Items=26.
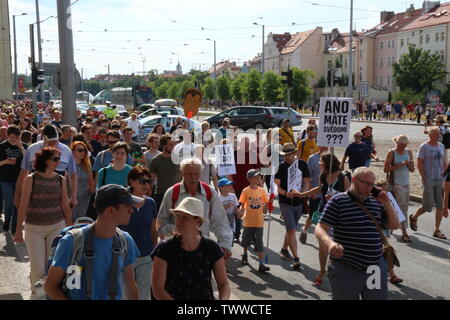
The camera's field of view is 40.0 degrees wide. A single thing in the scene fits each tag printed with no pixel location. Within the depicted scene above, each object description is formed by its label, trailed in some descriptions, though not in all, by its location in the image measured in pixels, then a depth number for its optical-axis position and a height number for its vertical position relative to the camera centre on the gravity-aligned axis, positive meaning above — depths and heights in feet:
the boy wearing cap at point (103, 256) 12.35 -3.49
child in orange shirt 28.09 -5.76
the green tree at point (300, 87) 249.14 -1.89
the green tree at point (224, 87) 335.88 -2.09
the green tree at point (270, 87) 261.44 -1.84
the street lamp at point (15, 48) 163.03 +9.82
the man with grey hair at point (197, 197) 18.22 -3.46
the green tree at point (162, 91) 521.12 -6.01
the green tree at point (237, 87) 312.71 -2.00
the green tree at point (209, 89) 364.15 -3.34
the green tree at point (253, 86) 278.05 -1.66
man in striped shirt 17.06 -4.39
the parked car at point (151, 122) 89.71 -5.76
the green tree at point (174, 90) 479.00 -4.85
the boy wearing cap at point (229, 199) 28.25 -5.38
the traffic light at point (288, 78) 75.00 +0.54
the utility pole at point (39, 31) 114.41 +9.97
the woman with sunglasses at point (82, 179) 26.68 -4.12
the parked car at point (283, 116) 127.65 -6.91
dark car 128.47 -7.09
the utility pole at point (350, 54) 152.35 +7.11
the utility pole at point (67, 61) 42.96 +1.66
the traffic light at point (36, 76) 68.13 +0.96
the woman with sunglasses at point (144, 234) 17.56 -4.43
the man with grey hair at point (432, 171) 34.42 -5.00
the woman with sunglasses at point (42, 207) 20.52 -4.08
